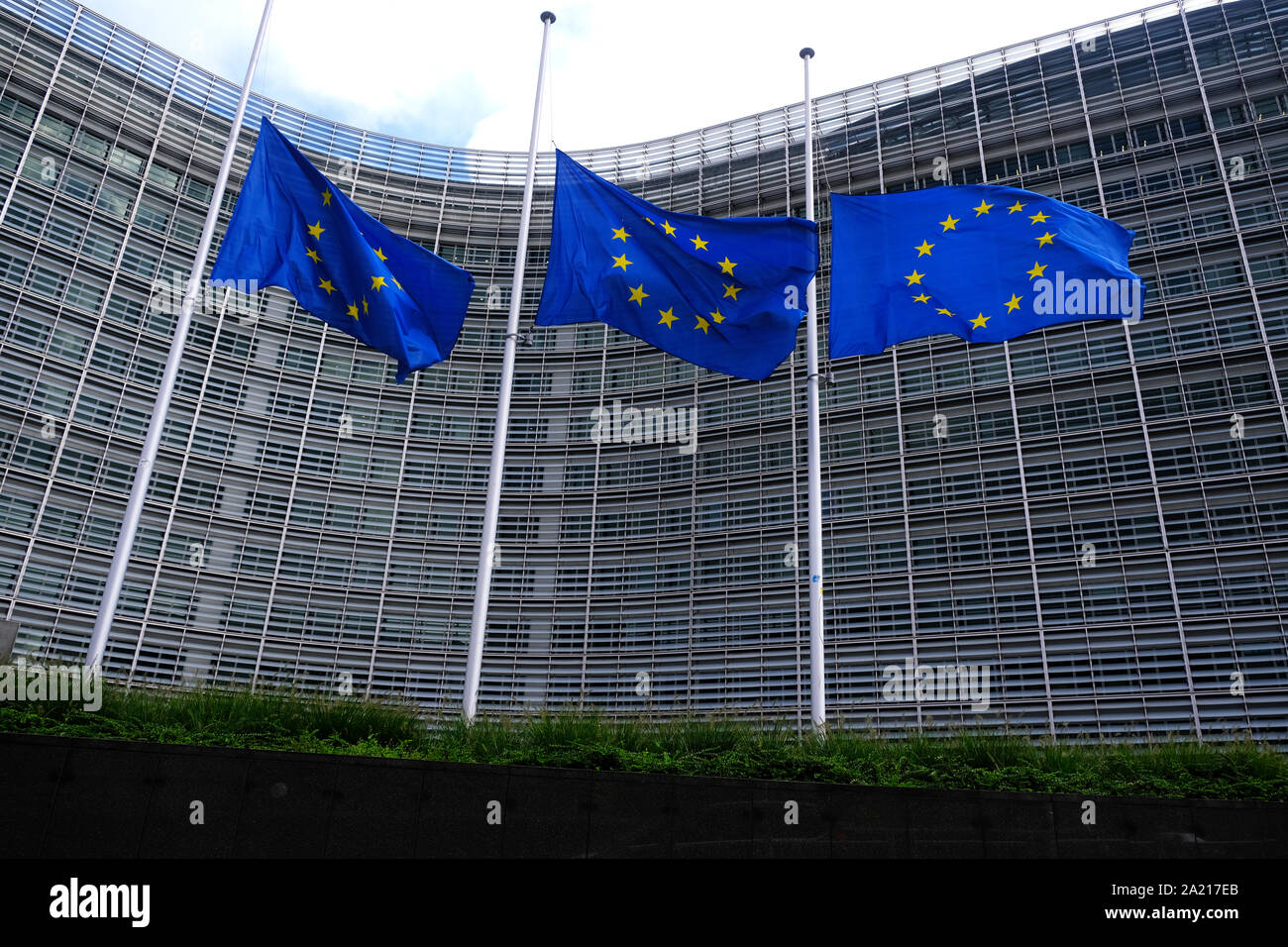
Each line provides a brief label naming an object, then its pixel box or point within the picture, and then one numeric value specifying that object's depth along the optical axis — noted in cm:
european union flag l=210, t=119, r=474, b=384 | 1670
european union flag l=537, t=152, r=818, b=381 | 1753
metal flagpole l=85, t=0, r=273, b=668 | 1536
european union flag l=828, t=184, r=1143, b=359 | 1700
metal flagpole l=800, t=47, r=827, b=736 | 1597
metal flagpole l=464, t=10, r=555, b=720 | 1625
